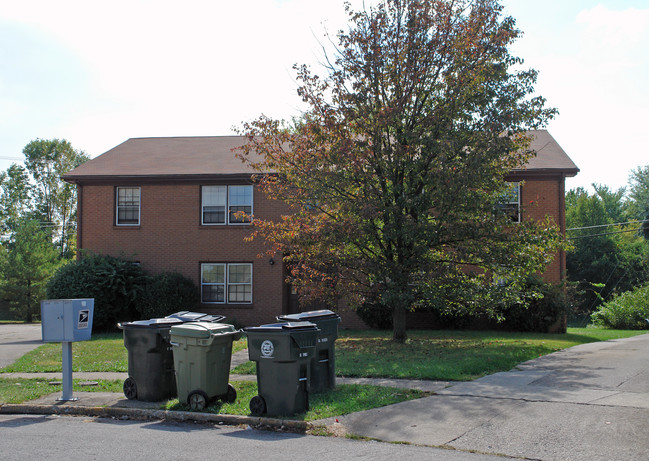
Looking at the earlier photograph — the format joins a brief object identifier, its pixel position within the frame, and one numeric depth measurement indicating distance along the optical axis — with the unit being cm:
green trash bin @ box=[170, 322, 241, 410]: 833
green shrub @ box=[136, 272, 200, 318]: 2047
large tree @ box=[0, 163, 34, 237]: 5325
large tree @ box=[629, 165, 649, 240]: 5197
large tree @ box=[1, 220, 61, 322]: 3123
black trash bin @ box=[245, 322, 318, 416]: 784
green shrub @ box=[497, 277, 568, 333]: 1970
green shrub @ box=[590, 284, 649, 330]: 2403
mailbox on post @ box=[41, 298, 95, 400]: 909
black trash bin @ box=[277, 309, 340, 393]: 909
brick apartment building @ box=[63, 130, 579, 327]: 2153
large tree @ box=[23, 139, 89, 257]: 5291
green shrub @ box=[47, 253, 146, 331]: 2017
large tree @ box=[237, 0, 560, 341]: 1425
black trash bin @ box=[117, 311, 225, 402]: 895
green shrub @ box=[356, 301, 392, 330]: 2044
